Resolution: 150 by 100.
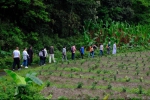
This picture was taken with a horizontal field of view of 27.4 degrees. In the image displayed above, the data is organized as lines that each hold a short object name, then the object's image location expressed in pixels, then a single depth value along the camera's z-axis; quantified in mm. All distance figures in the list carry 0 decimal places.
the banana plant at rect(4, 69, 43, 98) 9734
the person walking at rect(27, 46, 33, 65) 21703
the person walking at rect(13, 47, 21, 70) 18688
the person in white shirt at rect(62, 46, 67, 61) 23909
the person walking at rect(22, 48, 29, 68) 19438
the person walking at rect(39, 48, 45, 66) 21297
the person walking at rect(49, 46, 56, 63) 22672
